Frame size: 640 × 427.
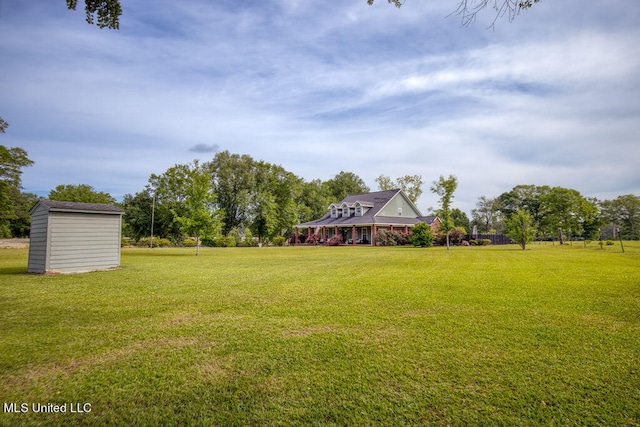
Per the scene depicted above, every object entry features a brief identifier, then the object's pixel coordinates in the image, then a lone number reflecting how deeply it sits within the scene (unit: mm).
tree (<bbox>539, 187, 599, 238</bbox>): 36906
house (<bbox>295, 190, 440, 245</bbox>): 37531
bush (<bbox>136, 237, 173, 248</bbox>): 40969
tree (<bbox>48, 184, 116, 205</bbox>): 56725
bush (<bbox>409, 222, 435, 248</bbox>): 30230
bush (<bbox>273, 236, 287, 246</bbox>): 41562
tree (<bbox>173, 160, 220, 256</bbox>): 23250
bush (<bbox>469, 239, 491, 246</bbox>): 37947
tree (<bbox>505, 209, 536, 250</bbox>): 27844
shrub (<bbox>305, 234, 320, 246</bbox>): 40594
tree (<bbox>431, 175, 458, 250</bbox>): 27797
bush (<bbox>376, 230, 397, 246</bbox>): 34153
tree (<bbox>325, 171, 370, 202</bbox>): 67200
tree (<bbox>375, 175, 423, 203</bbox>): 56562
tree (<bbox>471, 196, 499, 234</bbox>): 71312
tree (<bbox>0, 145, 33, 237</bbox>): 32000
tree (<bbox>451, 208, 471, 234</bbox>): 58212
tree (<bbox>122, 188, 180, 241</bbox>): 47719
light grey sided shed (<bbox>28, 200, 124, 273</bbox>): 11414
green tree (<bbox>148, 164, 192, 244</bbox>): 47500
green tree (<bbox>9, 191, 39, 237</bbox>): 48078
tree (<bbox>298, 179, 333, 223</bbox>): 54812
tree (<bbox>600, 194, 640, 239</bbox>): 59219
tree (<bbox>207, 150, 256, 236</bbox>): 47188
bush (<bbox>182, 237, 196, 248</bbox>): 44466
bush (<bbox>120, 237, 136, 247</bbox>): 39812
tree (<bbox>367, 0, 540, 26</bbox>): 4109
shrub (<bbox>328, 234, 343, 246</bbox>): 36906
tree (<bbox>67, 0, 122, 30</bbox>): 4355
